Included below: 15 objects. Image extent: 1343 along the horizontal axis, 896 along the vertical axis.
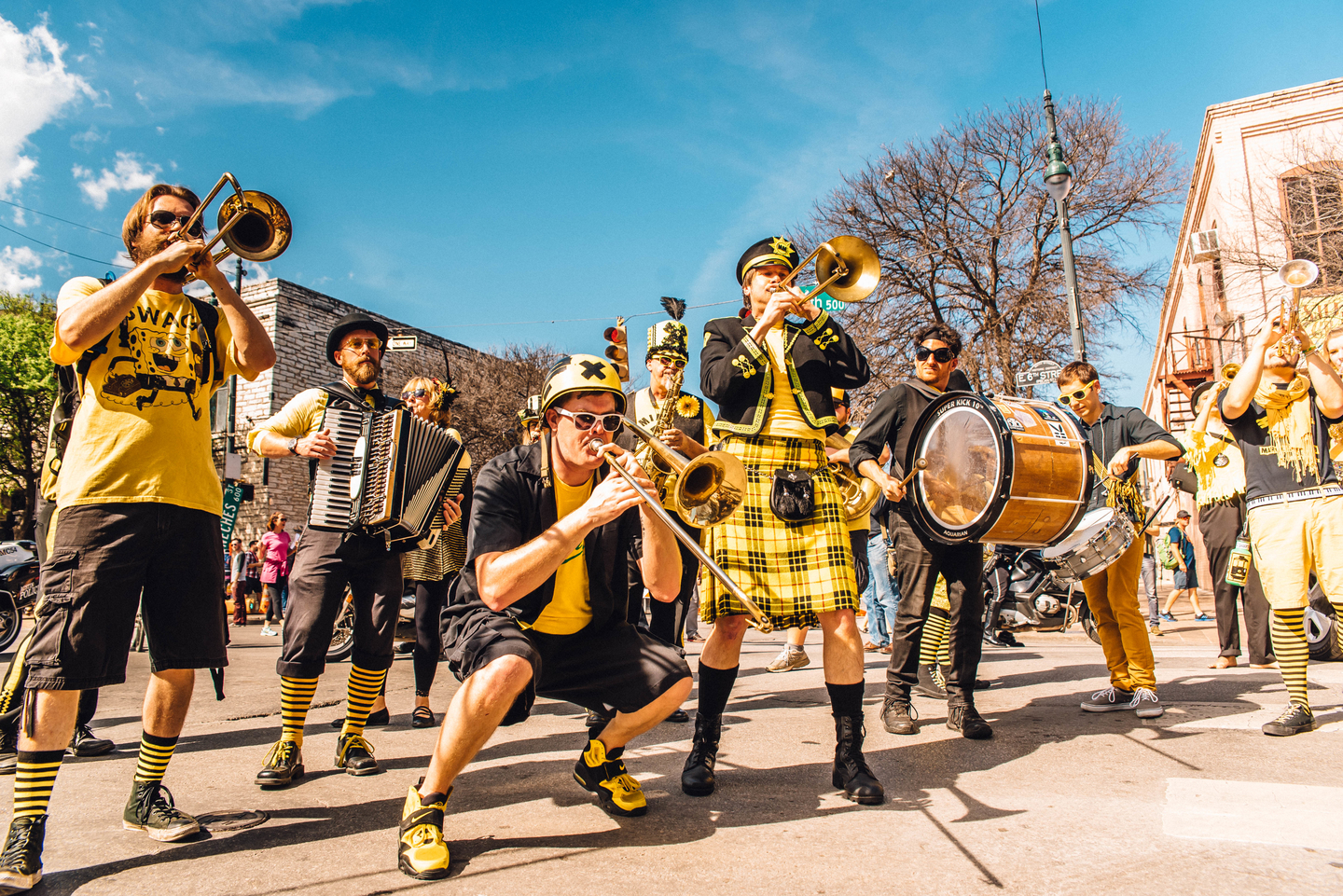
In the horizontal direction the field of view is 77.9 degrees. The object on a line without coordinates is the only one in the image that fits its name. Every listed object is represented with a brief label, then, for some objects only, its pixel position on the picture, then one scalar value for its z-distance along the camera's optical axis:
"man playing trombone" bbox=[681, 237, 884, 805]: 3.24
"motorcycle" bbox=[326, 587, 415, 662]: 8.10
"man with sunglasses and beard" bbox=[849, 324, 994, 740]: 4.18
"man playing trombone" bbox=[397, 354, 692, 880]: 2.50
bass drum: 3.66
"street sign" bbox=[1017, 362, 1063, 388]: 9.33
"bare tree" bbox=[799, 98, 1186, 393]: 20.77
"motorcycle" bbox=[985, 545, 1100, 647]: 9.09
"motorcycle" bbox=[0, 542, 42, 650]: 9.03
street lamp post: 12.99
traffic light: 6.53
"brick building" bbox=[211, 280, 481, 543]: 27.86
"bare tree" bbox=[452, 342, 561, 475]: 32.34
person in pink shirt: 14.00
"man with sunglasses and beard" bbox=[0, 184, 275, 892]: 2.53
